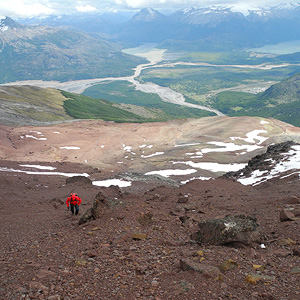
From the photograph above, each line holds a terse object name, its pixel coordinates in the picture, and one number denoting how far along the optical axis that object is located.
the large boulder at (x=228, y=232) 12.16
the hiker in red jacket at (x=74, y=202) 19.27
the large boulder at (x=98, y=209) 16.30
